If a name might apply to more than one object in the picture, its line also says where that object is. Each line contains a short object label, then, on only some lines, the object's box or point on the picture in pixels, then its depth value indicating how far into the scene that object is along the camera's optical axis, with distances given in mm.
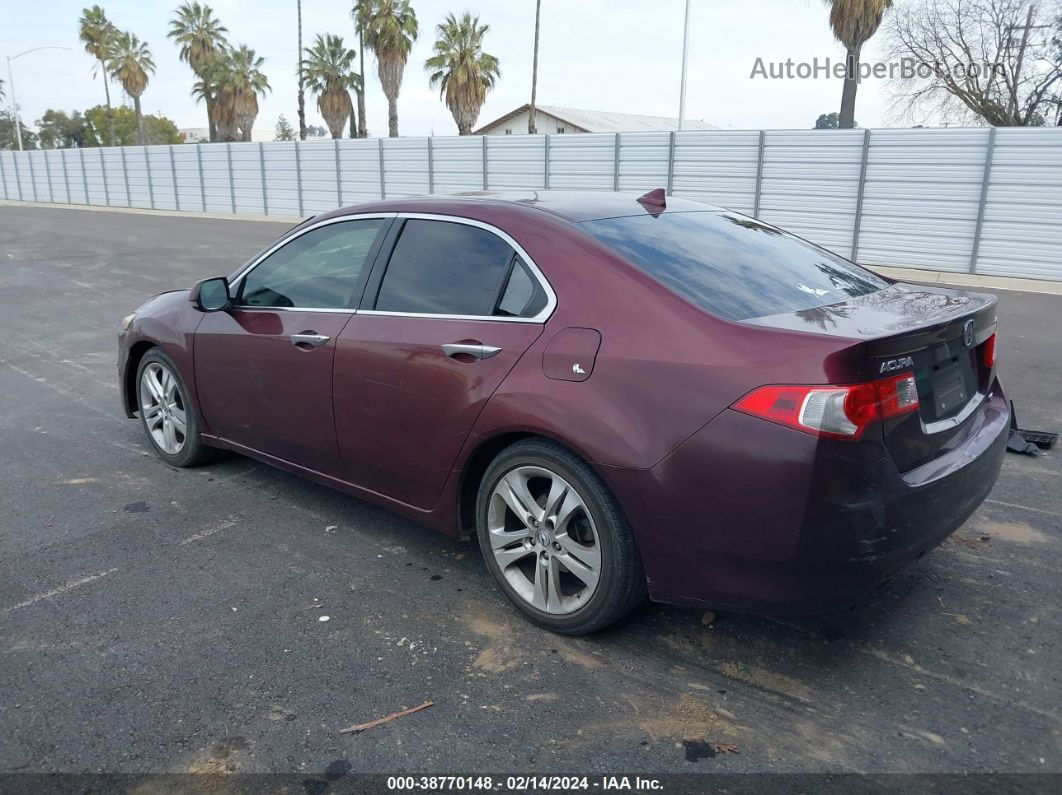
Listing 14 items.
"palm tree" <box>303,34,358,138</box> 46781
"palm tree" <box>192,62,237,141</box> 50809
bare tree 32625
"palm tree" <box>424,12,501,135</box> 40469
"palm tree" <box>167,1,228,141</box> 53250
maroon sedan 2689
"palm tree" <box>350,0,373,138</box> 42094
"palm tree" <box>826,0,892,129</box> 24719
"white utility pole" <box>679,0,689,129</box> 29766
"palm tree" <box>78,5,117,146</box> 62000
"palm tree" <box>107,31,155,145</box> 61062
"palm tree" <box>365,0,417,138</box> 41250
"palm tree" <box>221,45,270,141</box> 50750
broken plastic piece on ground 5324
